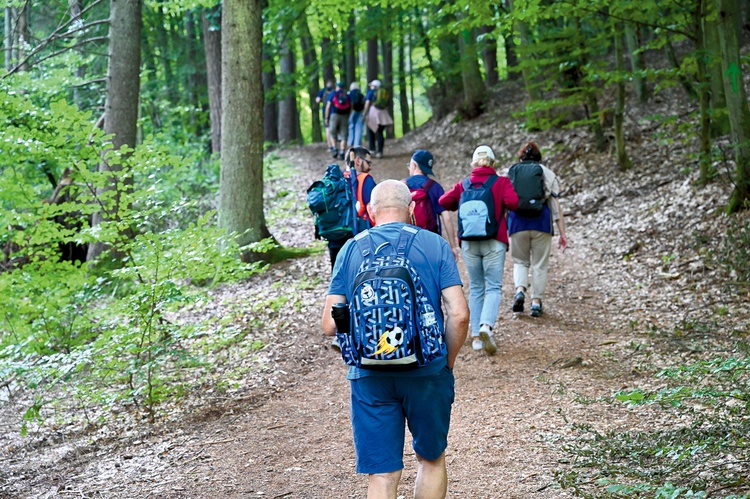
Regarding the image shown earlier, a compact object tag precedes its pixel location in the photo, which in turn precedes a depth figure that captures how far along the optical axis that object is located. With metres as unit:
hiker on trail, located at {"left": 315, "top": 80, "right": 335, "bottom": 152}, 20.75
